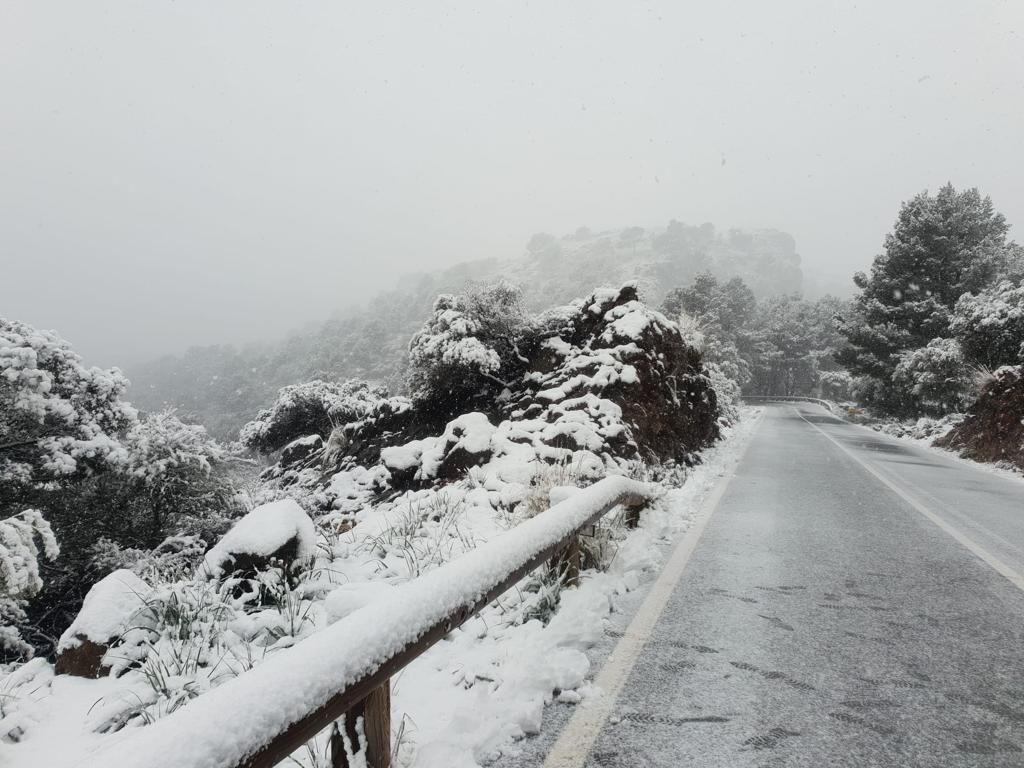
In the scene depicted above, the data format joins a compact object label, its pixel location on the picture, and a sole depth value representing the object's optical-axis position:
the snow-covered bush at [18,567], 4.57
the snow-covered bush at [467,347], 11.22
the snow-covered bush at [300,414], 20.69
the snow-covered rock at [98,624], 3.20
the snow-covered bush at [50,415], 8.84
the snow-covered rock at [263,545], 4.33
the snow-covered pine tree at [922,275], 25.86
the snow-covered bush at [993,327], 15.99
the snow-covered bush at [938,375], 19.38
